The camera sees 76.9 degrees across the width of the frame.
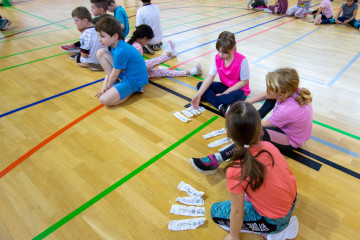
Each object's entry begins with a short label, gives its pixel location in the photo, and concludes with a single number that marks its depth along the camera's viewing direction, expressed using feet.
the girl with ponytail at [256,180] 3.62
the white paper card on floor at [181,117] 8.38
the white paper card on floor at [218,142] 7.27
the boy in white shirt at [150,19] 13.69
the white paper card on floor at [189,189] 5.76
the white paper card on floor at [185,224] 5.06
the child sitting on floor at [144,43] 11.02
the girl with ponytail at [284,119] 5.67
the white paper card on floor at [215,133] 7.62
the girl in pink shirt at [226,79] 7.84
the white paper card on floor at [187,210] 5.34
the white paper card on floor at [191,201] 5.56
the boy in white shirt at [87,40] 11.33
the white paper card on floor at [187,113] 8.59
